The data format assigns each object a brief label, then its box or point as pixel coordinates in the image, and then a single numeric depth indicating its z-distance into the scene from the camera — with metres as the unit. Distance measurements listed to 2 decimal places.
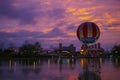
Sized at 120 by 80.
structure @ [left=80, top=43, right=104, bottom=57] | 151.38
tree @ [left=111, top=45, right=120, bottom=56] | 155.51
